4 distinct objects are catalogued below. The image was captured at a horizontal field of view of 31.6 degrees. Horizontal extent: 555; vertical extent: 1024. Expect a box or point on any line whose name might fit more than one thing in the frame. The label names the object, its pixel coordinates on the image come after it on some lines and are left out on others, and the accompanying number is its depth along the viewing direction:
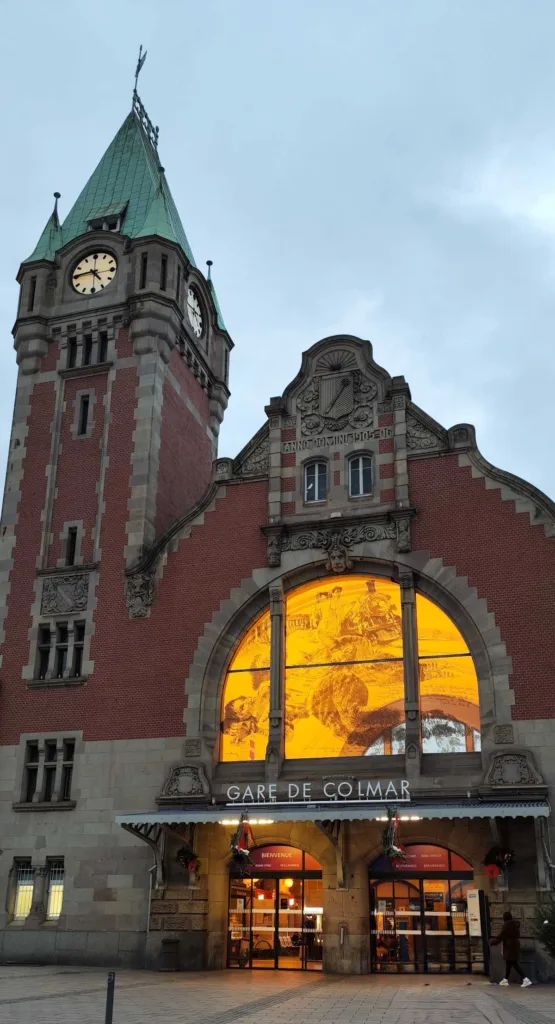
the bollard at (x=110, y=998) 12.98
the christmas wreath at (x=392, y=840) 25.53
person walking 24.06
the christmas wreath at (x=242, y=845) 26.70
